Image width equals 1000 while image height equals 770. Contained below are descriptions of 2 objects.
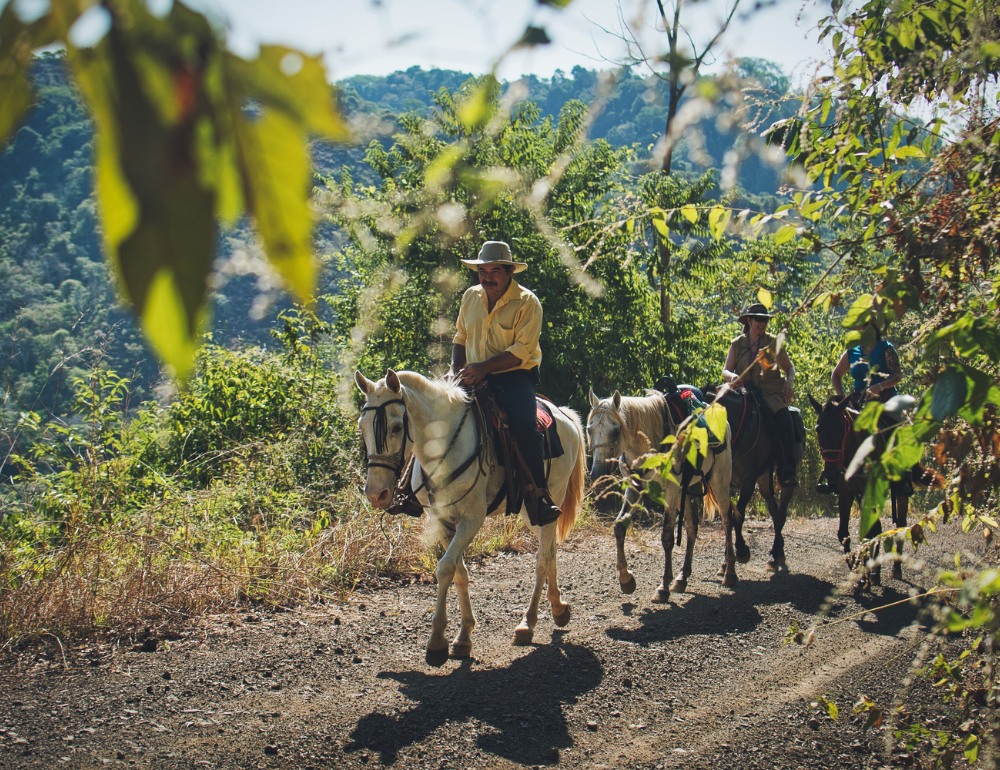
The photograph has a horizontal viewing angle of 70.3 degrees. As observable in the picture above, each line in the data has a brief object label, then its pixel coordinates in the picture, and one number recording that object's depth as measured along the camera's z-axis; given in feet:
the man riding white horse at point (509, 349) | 15.25
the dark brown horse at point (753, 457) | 23.18
